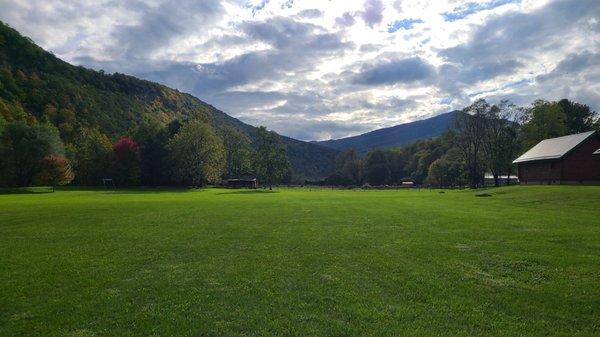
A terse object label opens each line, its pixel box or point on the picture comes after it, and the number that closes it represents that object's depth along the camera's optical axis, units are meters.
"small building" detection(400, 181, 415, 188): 130.05
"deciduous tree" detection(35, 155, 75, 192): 76.81
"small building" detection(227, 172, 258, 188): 113.70
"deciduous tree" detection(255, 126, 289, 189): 115.88
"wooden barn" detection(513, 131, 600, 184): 52.48
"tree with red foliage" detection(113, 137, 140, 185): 96.00
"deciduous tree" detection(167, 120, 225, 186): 90.62
